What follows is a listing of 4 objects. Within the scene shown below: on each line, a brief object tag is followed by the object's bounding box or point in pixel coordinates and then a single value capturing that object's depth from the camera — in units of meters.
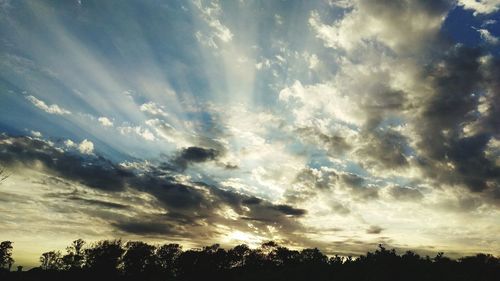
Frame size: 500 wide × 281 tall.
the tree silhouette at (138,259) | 138.75
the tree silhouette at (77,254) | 150.62
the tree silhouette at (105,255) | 135.62
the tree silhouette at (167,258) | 143.70
